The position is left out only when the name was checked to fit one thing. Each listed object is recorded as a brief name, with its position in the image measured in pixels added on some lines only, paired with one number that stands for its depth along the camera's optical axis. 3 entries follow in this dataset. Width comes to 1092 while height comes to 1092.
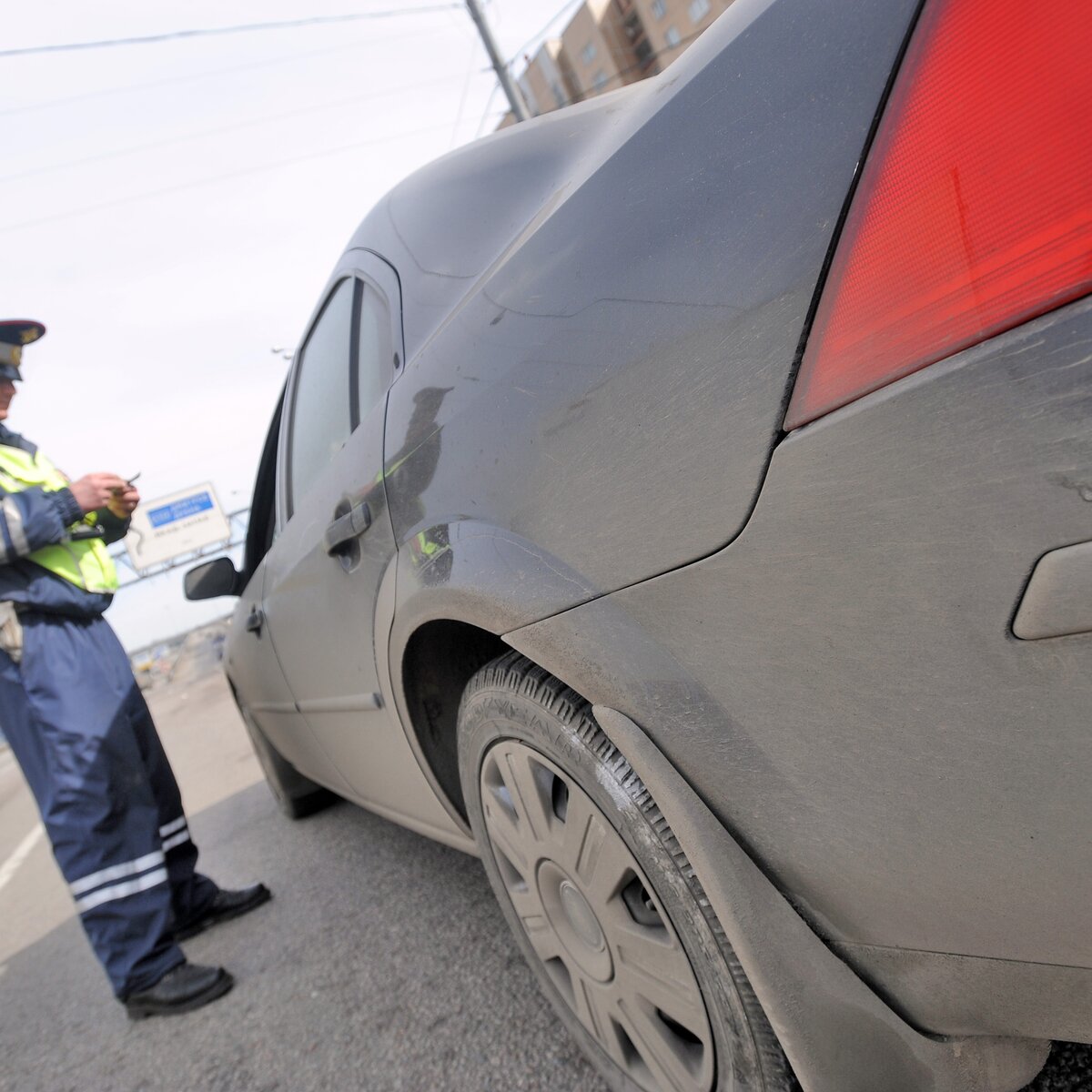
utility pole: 12.09
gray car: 0.61
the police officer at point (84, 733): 2.30
